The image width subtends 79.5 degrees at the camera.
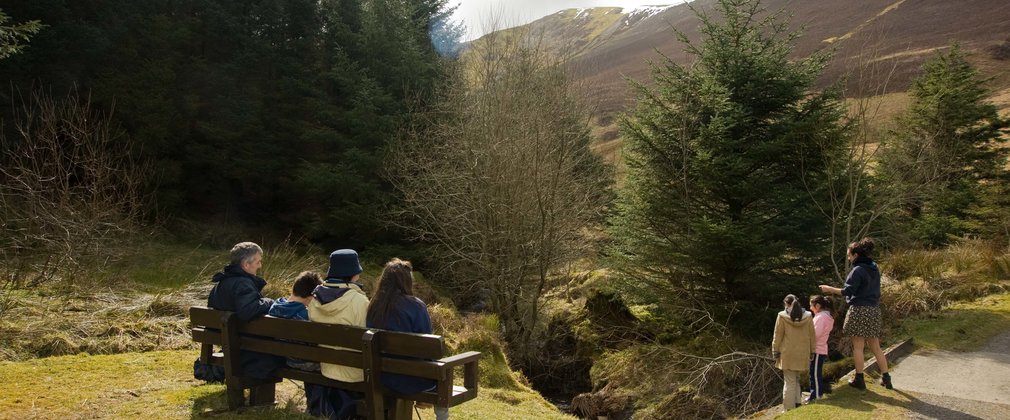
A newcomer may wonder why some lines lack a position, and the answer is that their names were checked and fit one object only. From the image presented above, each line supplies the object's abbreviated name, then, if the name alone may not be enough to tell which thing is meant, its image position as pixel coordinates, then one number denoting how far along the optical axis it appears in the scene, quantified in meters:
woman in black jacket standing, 7.52
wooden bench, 4.49
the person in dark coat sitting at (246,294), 5.28
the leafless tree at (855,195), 10.99
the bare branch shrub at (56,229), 10.16
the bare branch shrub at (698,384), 9.92
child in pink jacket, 7.71
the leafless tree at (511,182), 14.53
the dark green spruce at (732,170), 11.46
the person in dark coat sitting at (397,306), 4.86
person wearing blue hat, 5.06
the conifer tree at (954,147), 19.36
